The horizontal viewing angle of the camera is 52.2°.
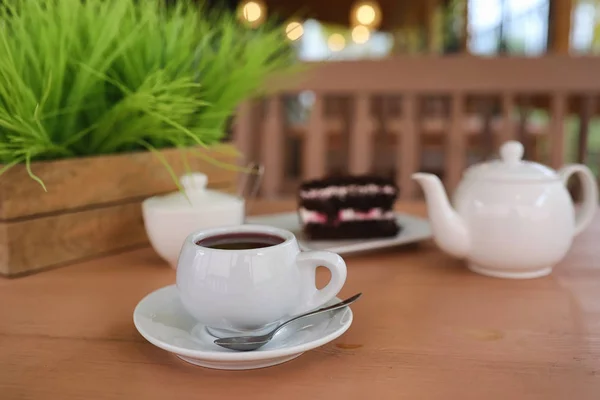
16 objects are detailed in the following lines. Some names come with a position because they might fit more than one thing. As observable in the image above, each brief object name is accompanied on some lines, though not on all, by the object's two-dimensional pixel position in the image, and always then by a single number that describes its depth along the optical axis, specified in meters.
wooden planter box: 0.72
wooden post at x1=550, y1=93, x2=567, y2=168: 1.51
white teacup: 0.49
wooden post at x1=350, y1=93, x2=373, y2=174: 1.57
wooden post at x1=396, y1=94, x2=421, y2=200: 1.55
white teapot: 0.73
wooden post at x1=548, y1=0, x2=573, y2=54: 5.41
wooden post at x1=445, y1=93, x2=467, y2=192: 1.53
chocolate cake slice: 0.87
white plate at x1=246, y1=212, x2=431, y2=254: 0.82
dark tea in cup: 0.55
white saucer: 0.46
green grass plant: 0.70
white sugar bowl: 0.75
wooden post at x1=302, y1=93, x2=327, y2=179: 1.58
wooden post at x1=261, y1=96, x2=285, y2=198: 1.63
